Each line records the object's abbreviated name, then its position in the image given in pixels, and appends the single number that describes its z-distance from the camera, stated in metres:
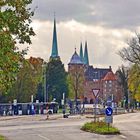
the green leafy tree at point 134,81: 81.86
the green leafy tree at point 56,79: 130.50
